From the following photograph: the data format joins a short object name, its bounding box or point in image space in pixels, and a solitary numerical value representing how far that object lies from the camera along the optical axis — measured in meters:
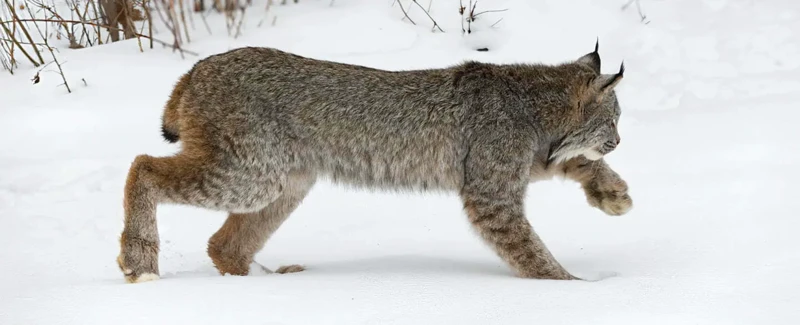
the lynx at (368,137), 9.84
